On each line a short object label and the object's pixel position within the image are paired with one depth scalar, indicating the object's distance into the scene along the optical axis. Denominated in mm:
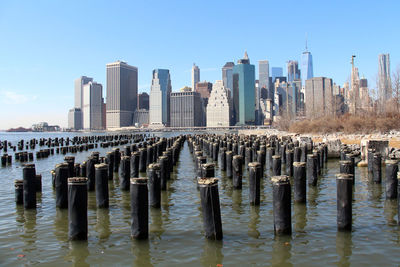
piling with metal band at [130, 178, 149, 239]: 9625
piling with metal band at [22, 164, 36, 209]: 13250
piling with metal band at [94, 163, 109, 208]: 13406
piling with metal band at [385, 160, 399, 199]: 13758
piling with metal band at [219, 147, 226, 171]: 24312
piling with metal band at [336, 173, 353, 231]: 9973
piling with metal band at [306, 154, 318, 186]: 17531
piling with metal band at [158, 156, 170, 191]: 17484
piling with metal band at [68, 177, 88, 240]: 9617
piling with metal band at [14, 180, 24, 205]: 14195
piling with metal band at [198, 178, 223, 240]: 9336
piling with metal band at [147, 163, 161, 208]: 13359
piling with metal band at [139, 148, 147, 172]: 25234
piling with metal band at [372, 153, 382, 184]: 17703
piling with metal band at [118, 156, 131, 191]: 17531
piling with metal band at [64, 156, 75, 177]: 17595
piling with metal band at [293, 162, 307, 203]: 13586
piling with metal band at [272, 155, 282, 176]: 17656
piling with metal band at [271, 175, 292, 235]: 9734
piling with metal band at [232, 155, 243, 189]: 16688
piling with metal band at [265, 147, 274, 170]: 24534
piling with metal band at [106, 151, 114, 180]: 21606
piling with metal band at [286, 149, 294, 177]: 20898
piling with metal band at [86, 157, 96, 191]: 17641
